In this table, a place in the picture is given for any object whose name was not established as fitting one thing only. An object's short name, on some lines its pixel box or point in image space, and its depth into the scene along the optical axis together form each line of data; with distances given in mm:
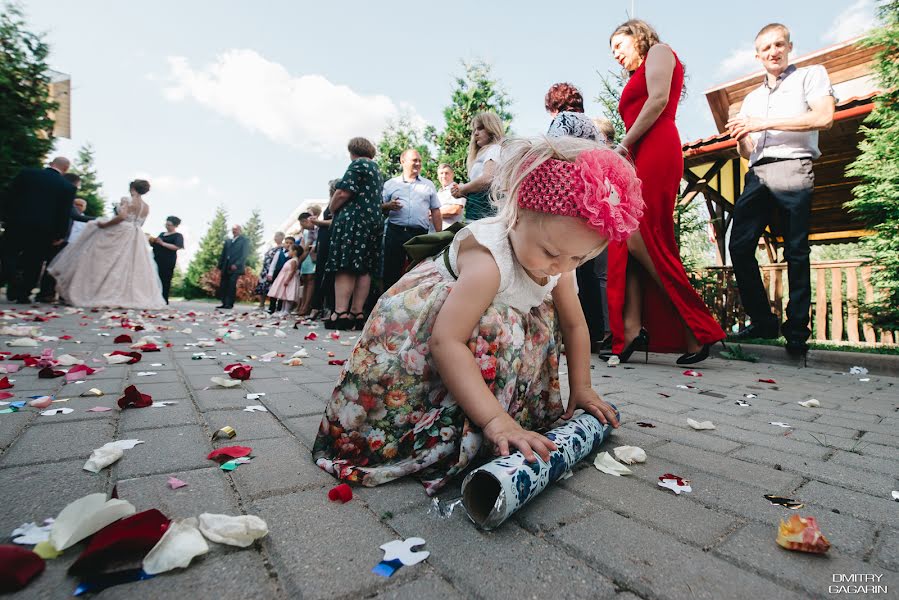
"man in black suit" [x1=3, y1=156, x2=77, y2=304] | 6539
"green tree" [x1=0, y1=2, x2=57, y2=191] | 5102
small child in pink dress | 9469
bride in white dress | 7941
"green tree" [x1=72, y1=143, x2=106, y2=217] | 27156
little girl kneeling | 1246
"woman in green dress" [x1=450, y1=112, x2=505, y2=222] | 4254
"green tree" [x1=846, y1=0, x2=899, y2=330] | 4363
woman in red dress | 3416
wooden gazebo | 5391
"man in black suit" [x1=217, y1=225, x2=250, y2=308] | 10602
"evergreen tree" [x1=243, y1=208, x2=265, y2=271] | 55219
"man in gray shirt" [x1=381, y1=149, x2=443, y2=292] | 5695
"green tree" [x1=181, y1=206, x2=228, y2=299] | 27344
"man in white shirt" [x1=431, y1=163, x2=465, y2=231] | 6441
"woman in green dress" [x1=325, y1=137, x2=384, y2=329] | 5574
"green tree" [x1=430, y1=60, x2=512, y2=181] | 11703
